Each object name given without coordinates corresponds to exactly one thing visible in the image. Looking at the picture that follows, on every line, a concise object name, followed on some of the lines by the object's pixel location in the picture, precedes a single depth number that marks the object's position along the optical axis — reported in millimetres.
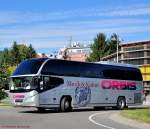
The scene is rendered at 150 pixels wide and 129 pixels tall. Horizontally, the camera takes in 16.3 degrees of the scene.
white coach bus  32281
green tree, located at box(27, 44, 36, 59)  137000
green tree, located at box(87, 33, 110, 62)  107000
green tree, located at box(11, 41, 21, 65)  134250
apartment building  94375
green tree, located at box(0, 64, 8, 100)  52062
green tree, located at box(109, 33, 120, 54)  115450
